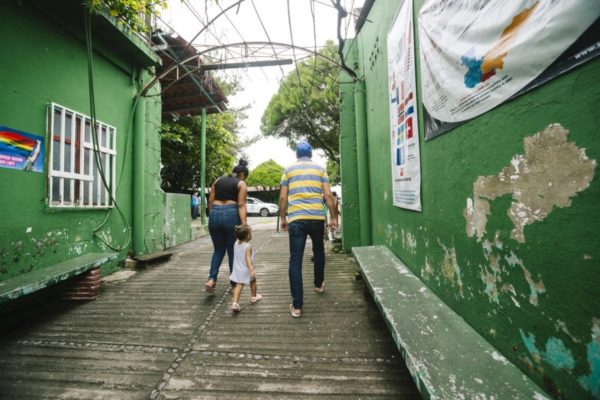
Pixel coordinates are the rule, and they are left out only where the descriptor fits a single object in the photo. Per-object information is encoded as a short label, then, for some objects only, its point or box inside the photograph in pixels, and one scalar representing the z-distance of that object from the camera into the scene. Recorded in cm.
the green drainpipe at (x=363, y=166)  545
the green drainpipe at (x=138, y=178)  550
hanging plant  372
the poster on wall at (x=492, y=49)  108
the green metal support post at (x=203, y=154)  972
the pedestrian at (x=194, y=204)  1680
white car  2062
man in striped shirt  302
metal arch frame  445
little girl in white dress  323
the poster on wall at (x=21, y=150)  320
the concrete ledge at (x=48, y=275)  257
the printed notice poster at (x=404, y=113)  282
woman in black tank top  367
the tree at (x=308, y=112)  1280
